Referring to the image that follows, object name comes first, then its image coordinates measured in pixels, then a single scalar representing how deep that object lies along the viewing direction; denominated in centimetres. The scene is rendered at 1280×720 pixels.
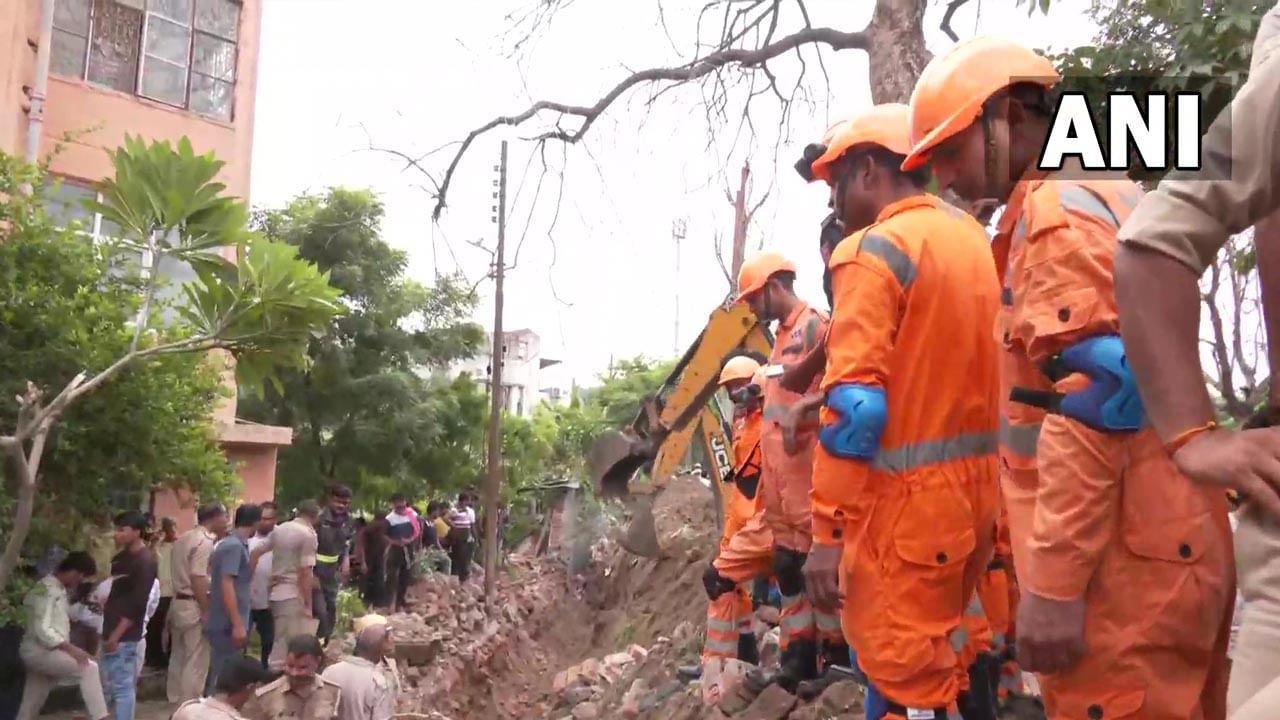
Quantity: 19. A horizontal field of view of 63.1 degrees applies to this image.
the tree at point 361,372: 2148
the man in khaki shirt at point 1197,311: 147
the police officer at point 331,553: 1017
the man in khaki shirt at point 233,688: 521
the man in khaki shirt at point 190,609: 879
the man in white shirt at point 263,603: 894
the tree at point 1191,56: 462
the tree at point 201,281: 689
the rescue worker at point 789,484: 485
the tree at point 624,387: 3828
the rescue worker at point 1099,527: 215
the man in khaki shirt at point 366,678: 588
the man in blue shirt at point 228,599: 816
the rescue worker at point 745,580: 600
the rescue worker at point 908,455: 290
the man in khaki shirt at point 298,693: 564
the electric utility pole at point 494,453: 1623
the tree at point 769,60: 664
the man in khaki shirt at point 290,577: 877
